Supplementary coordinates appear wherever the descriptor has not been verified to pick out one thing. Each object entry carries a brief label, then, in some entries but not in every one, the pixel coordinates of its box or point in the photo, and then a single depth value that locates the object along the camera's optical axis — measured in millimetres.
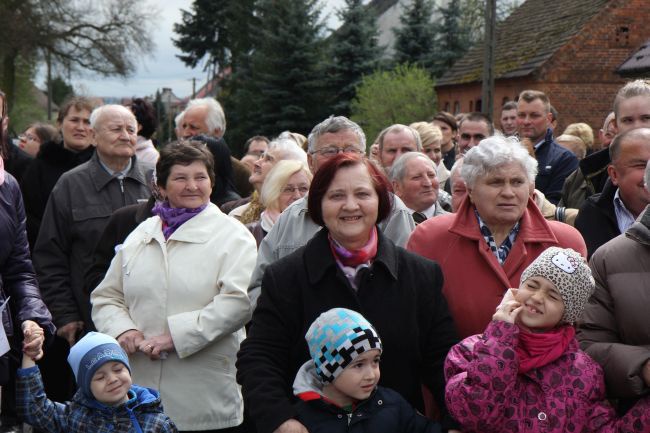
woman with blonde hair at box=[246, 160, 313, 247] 6266
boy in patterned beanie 3934
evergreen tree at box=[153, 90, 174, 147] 60750
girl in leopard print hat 3715
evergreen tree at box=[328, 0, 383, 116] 41375
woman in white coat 5129
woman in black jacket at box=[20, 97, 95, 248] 7758
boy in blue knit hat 4402
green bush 38094
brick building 32438
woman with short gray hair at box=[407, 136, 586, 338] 4430
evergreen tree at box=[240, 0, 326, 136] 40438
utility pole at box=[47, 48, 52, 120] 40125
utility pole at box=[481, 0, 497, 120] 25344
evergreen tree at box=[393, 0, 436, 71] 43594
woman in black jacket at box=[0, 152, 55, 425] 5199
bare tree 38844
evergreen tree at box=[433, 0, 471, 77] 44438
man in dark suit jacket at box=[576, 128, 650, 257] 4914
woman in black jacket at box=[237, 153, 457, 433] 4199
